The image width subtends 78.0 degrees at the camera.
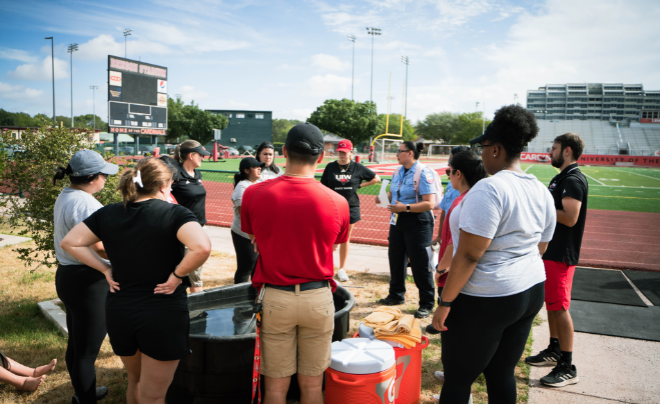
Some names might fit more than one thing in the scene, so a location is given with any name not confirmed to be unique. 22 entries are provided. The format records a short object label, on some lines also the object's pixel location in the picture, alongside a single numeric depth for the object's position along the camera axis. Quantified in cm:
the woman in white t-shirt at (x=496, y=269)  194
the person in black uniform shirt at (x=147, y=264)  206
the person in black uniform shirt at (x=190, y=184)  468
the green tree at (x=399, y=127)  9642
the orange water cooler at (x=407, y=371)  285
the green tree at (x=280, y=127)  13624
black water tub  268
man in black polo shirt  326
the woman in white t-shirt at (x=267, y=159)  511
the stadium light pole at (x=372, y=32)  5903
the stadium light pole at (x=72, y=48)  5631
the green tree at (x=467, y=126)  8944
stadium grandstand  7575
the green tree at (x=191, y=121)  5803
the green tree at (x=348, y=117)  5581
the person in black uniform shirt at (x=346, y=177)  571
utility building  8044
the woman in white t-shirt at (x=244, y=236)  461
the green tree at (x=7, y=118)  8198
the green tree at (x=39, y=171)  439
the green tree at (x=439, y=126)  9712
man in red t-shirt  207
